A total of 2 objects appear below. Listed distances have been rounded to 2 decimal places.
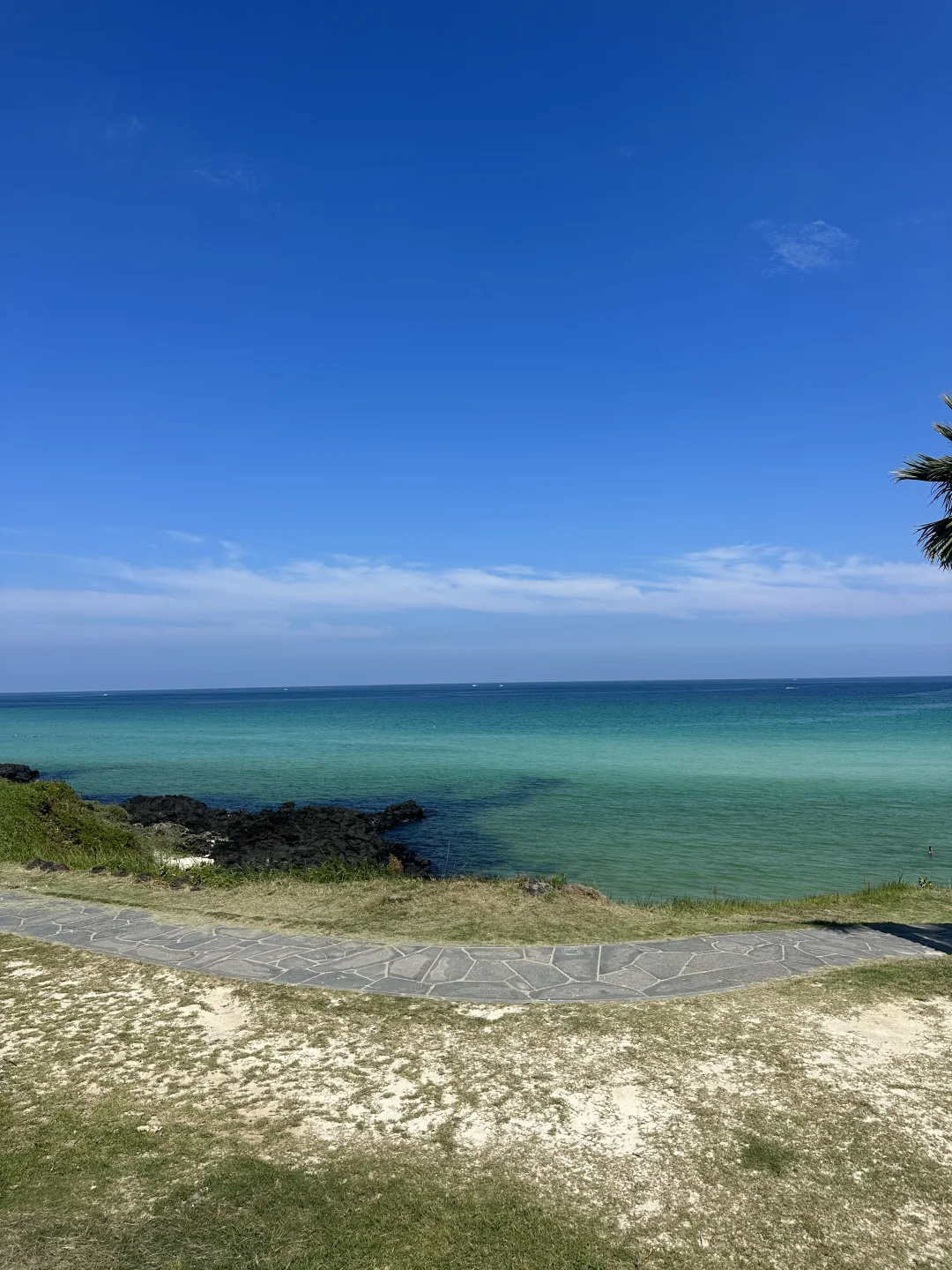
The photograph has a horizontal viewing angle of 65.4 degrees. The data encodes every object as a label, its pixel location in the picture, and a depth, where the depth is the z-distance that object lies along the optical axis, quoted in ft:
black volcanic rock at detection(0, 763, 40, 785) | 119.85
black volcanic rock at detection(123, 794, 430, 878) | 70.33
